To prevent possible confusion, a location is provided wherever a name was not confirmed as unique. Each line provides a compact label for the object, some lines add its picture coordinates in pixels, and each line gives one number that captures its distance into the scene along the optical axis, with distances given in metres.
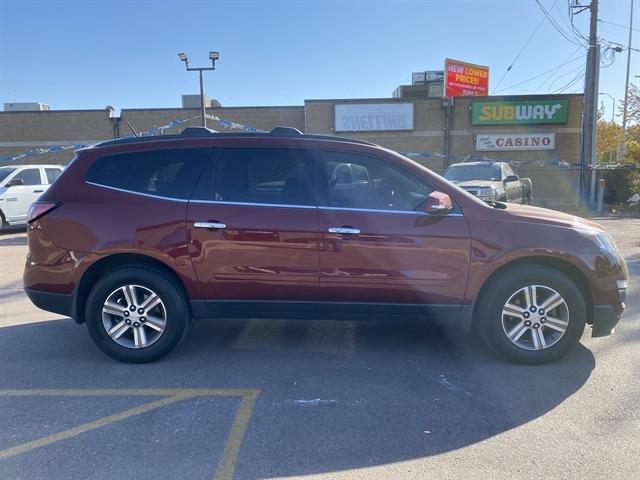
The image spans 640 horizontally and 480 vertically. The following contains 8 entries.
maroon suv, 4.07
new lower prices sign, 25.86
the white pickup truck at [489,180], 12.81
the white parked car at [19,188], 13.05
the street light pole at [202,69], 17.09
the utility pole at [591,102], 18.09
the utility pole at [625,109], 26.81
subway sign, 21.52
